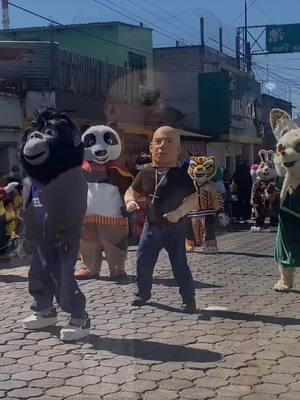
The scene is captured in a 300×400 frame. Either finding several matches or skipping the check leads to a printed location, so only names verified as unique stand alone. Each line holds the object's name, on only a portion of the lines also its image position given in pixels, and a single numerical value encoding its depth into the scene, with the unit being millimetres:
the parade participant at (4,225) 10391
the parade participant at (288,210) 7578
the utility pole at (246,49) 29541
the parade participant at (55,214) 5875
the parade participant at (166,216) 6668
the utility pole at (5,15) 14605
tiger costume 11141
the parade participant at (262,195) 13984
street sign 28406
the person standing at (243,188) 17359
